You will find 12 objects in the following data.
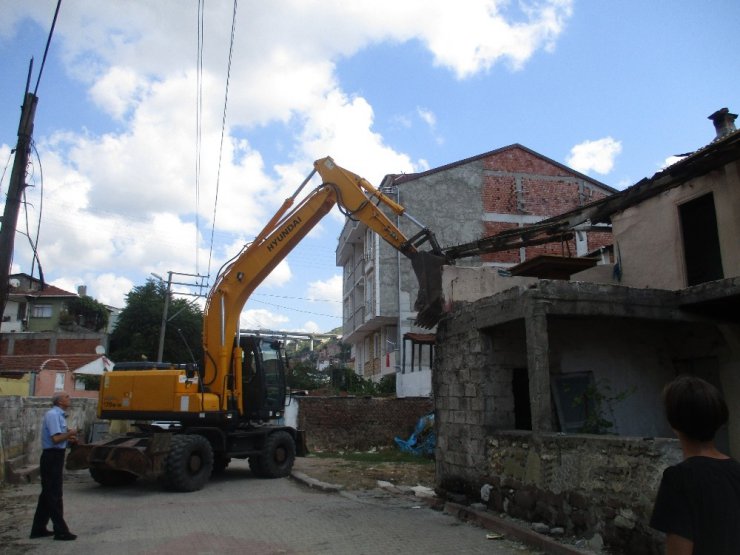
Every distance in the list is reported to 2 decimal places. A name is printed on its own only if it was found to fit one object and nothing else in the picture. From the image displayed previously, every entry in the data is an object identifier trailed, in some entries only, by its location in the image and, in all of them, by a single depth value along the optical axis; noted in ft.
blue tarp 56.34
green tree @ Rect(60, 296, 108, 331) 148.15
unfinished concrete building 90.07
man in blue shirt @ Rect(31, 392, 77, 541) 22.75
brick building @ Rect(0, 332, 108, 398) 74.90
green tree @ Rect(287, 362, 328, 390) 110.22
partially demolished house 23.39
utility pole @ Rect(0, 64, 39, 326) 25.11
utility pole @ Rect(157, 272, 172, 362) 94.05
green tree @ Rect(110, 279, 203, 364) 123.65
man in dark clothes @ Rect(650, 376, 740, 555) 7.02
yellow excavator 35.04
